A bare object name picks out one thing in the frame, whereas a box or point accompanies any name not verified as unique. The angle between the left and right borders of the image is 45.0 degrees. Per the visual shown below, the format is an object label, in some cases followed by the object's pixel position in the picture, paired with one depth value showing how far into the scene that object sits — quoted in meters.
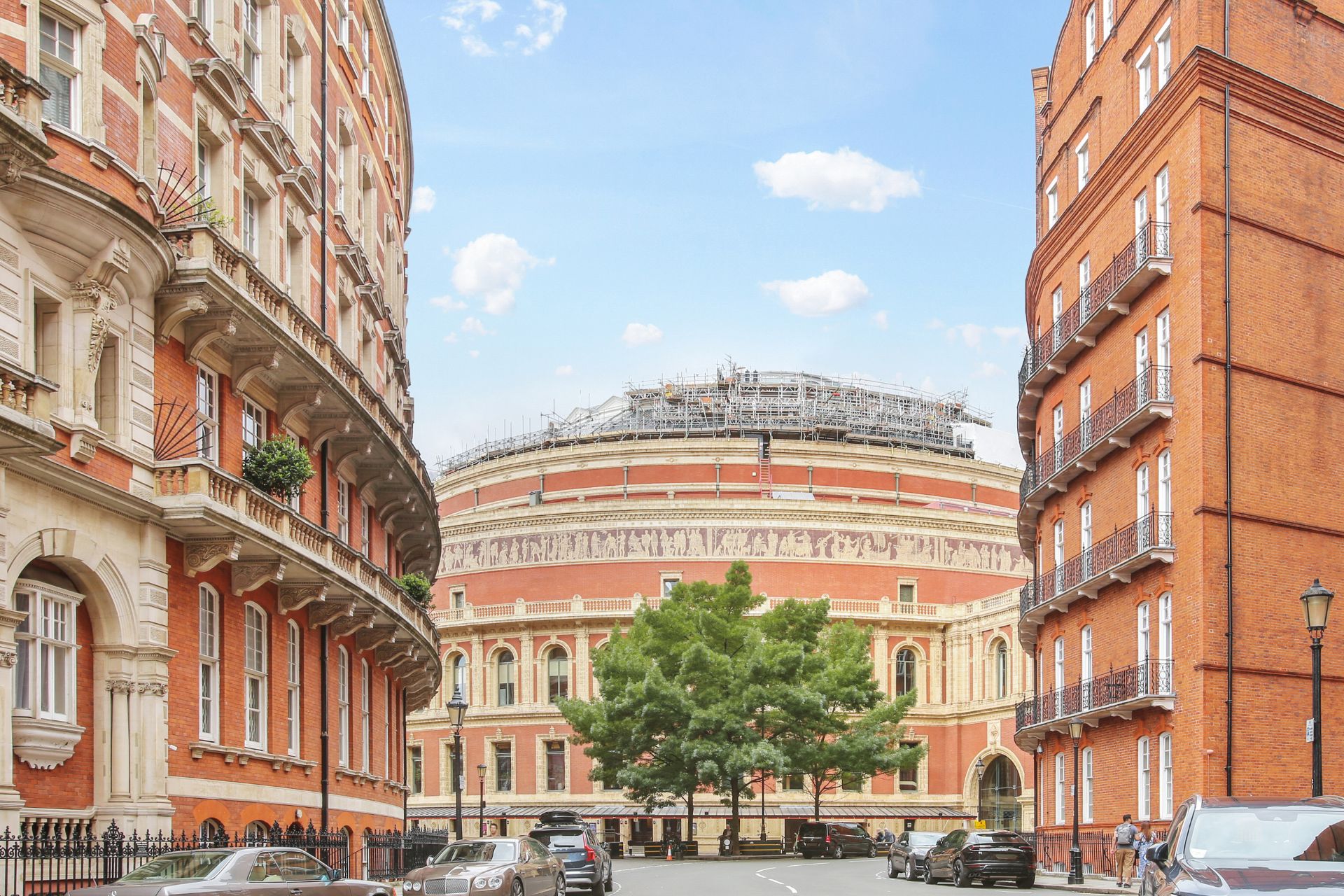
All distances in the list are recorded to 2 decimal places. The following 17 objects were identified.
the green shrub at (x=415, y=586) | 39.78
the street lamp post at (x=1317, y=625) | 22.42
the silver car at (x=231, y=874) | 15.87
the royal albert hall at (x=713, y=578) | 77.75
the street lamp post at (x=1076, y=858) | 36.12
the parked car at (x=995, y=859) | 36.19
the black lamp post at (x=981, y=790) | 78.25
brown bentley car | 23.36
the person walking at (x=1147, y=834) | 30.55
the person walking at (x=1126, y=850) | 32.69
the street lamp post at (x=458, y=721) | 37.97
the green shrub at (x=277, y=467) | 25.97
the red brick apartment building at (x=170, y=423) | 19.72
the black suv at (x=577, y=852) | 31.91
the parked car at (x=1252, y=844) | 13.46
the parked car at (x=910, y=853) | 41.50
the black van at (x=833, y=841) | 60.94
